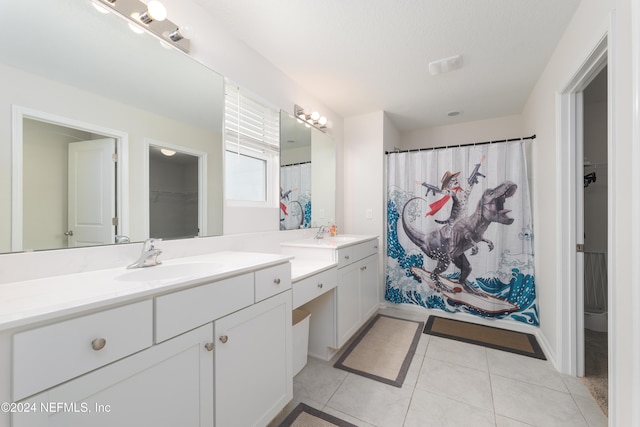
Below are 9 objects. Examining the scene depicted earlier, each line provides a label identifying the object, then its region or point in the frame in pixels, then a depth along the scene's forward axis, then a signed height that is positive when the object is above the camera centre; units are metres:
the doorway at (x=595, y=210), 2.44 +0.03
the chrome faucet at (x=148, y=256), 1.18 -0.20
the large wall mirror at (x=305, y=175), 2.29 +0.37
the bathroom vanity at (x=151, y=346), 0.62 -0.41
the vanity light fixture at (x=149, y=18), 1.20 +0.94
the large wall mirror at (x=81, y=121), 0.94 +0.40
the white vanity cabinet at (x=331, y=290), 1.94 -0.61
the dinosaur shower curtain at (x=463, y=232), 2.52 -0.20
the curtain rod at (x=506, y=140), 2.45 +0.71
